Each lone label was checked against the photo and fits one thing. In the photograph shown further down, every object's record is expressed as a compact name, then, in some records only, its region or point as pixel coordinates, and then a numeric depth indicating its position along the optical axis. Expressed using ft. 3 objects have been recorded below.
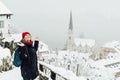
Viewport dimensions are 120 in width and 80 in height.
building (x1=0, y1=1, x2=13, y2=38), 59.34
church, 224.67
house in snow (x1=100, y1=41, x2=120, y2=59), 181.59
